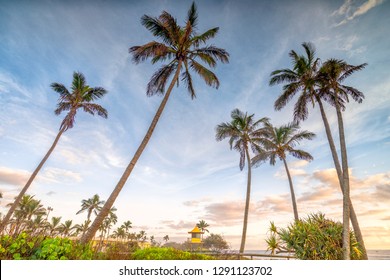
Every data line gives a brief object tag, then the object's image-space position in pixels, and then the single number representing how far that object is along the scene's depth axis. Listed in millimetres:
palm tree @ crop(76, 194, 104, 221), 53594
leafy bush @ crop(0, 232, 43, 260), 4607
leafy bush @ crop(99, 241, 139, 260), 6805
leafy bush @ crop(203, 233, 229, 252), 49988
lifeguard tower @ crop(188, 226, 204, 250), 32875
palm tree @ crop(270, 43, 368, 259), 17078
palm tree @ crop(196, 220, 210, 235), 76625
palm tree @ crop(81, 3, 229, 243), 14156
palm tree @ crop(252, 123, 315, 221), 25016
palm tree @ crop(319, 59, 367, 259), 13703
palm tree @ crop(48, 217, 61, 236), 52462
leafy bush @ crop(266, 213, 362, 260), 10031
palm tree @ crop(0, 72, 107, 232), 21047
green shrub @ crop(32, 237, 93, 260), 4965
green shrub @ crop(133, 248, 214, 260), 7717
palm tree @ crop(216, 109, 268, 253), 25078
